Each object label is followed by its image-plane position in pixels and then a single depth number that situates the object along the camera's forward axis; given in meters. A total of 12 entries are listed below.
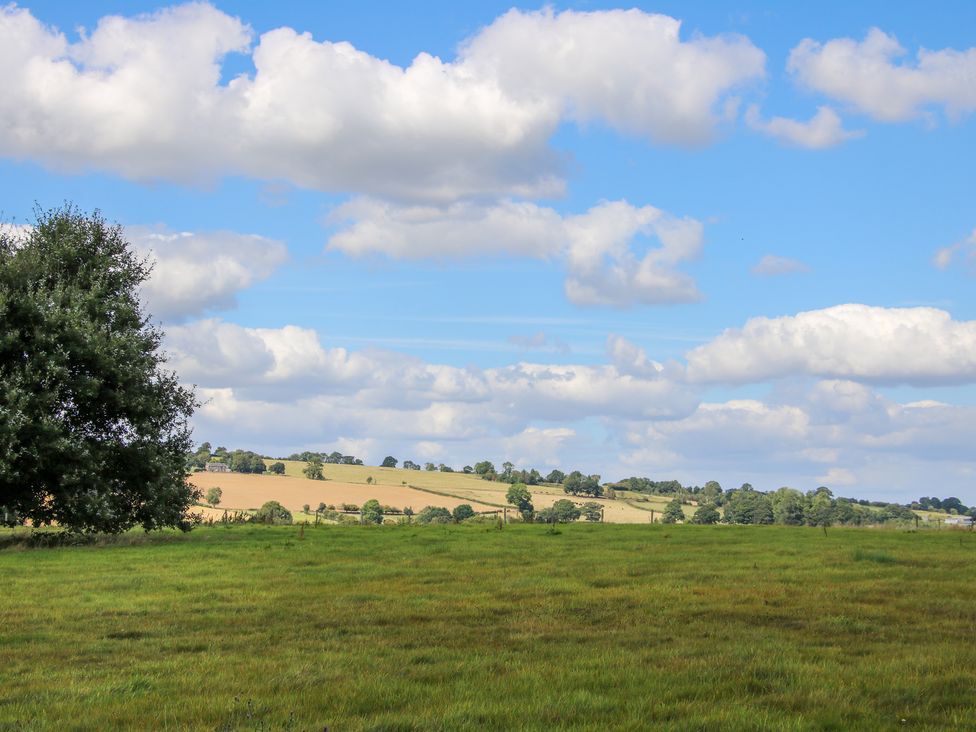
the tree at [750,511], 113.19
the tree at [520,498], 128.32
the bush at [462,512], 107.15
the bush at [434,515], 104.23
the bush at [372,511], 93.38
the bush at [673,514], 109.11
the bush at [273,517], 68.50
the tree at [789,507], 110.62
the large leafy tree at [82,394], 41.03
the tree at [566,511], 112.14
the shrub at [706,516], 108.94
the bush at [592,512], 109.11
